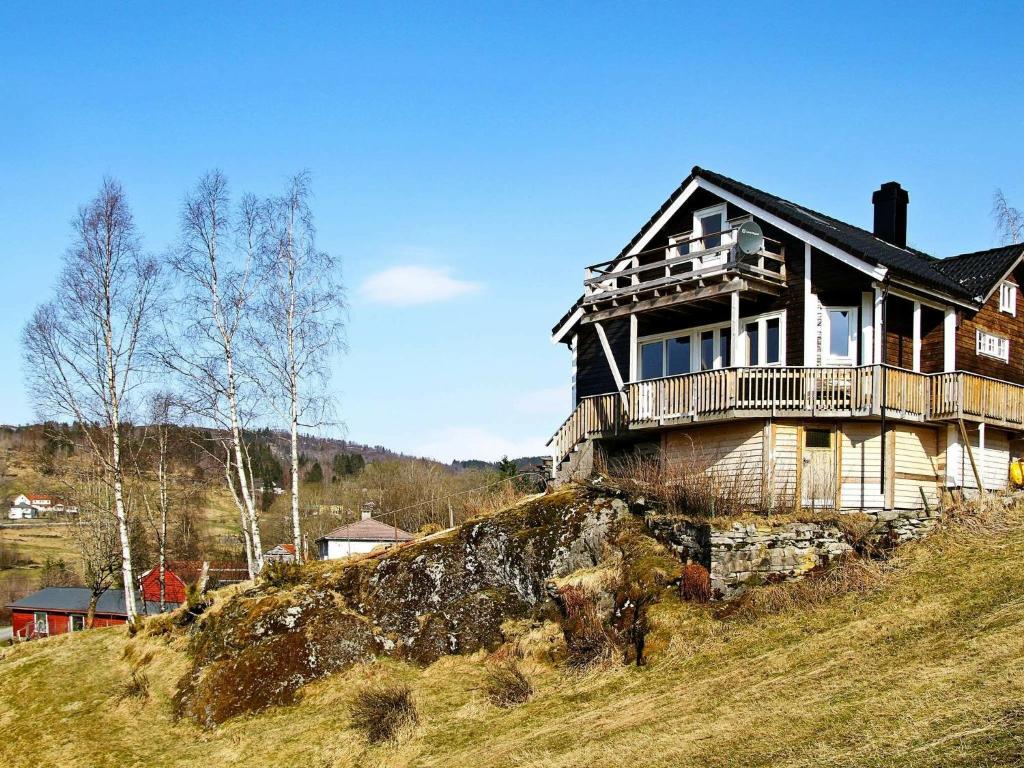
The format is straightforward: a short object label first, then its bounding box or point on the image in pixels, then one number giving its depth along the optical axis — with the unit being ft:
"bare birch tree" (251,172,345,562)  92.43
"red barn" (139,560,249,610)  180.55
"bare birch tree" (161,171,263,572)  92.73
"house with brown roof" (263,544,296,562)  163.53
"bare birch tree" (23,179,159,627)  94.17
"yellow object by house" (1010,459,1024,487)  78.33
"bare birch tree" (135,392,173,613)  108.37
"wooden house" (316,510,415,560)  162.09
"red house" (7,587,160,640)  188.34
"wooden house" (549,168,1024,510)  72.79
